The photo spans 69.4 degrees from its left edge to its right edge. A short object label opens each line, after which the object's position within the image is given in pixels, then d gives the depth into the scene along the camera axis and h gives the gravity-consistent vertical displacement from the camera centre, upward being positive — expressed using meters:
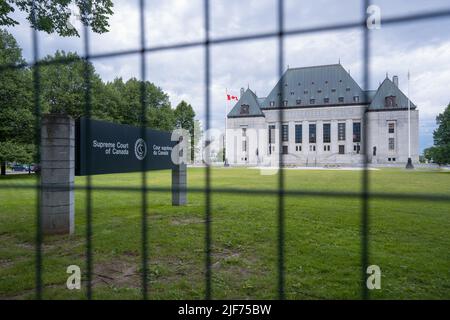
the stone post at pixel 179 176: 10.93 -0.52
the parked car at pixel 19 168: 37.06 -0.79
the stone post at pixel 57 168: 7.22 -0.15
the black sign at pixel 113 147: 6.19 +0.27
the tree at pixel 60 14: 4.30 +2.18
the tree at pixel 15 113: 19.58 +3.18
